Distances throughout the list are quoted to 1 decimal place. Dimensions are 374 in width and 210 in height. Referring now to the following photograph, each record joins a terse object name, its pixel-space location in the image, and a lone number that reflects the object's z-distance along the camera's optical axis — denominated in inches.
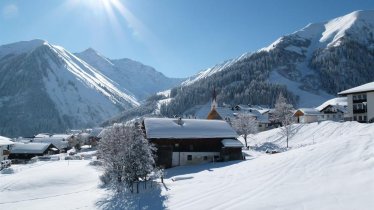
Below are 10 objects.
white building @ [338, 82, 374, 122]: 2778.1
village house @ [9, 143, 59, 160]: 4229.8
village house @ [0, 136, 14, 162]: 2670.8
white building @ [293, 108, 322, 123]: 4328.2
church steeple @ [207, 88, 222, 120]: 4887.6
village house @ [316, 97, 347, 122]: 4191.9
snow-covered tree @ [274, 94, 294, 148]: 2968.5
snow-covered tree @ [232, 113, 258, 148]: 3223.2
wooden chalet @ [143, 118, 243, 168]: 2159.2
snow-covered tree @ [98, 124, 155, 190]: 1414.9
